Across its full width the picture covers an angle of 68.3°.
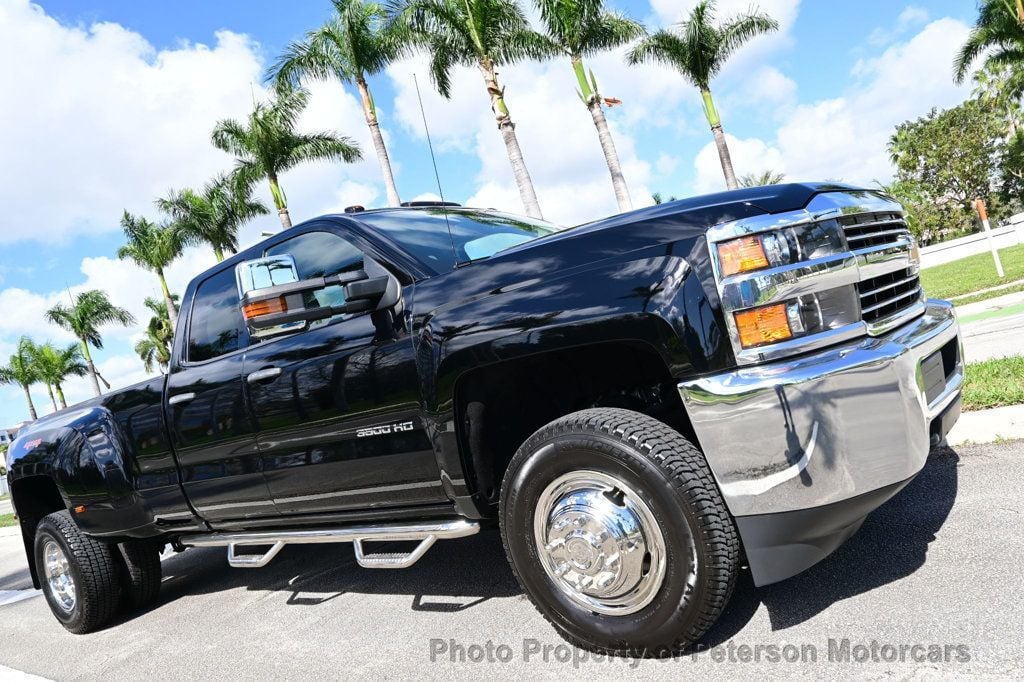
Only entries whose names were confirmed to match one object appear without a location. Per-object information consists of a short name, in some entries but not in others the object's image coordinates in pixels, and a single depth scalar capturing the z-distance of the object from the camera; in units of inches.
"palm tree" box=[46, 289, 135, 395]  1803.6
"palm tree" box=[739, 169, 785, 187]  1761.9
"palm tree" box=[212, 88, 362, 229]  1036.5
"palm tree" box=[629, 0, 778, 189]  956.0
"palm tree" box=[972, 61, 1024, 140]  1648.6
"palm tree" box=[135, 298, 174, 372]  1904.5
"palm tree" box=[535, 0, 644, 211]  821.9
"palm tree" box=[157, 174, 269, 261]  1358.3
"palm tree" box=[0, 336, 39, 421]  2048.5
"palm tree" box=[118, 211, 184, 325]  1556.3
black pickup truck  91.1
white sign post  495.8
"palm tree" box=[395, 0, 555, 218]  778.2
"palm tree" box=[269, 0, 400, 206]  898.7
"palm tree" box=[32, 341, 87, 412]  2032.5
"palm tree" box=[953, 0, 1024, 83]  1074.1
